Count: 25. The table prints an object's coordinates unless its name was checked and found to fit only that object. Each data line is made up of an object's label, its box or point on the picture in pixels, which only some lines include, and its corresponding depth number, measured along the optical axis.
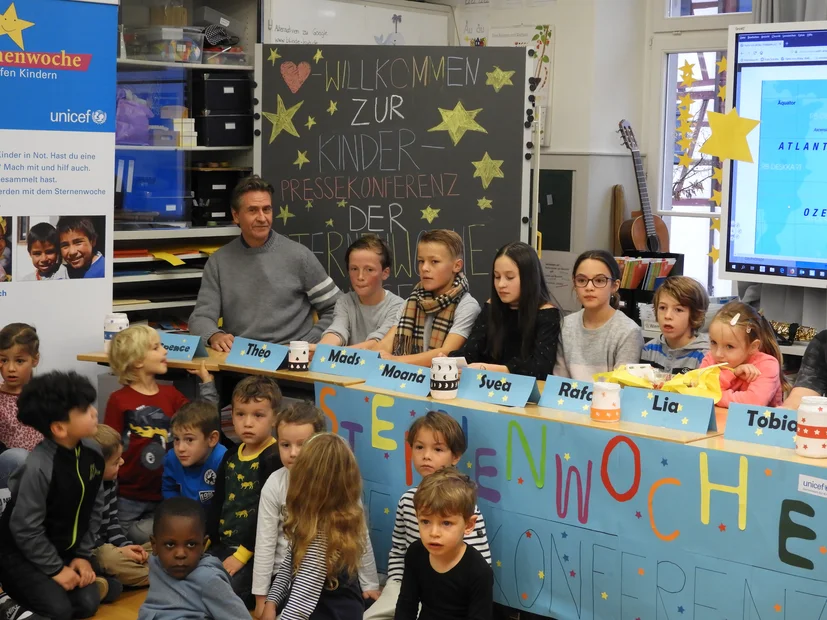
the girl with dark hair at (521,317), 3.46
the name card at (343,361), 3.41
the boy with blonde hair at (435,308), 3.71
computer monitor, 4.38
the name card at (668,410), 2.70
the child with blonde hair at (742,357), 3.09
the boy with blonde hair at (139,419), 3.60
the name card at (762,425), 2.54
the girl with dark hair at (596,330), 3.38
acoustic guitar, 6.09
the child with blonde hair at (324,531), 2.80
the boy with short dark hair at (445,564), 2.60
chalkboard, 5.16
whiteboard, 5.64
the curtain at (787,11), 5.19
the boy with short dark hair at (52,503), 3.01
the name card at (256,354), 3.61
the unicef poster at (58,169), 3.92
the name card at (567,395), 2.93
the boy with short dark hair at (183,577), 2.58
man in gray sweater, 4.42
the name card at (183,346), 3.87
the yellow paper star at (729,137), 3.43
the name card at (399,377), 3.20
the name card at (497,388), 3.01
